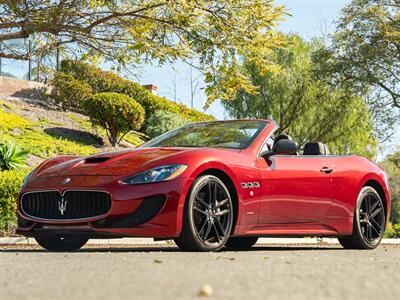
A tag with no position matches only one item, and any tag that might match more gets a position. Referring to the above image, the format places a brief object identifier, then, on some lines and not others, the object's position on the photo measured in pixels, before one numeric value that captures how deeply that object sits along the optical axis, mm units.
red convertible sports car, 6426
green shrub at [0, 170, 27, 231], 10523
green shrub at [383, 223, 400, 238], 18625
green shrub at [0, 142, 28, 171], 14461
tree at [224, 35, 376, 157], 35469
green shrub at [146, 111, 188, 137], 26078
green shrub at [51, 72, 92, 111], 28203
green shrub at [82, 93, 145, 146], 23125
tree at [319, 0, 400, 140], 27375
